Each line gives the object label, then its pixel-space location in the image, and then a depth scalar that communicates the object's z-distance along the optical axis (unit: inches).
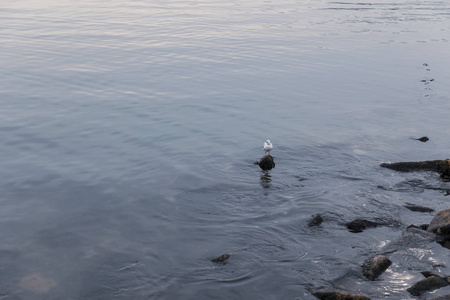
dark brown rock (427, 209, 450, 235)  507.5
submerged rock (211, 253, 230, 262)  486.6
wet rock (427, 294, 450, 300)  396.8
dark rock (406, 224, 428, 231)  530.0
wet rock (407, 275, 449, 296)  425.4
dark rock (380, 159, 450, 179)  667.4
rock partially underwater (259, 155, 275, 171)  700.7
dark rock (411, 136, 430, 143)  828.0
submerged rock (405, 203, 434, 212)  579.2
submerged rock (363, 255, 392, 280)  450.9
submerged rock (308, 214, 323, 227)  551.0
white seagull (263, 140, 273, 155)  681.0
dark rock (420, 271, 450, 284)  442.6
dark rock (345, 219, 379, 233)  538.9
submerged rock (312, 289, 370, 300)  399.2
